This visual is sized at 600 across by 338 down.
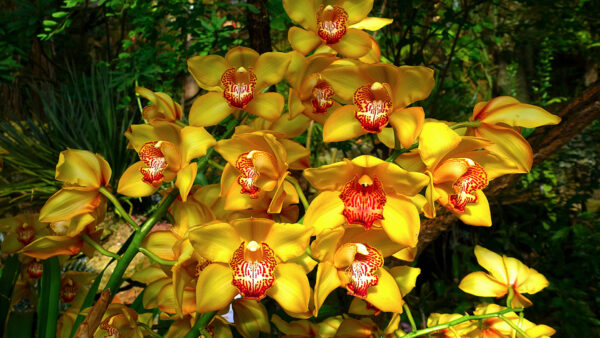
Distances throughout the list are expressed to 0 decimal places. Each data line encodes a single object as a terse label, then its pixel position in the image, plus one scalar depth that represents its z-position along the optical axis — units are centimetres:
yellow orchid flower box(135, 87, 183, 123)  71
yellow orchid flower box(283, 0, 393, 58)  74
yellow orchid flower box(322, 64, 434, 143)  61
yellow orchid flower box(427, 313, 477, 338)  79
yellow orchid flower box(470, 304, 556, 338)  81
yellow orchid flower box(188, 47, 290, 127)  72
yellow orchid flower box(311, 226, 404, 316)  61
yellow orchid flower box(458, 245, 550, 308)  86
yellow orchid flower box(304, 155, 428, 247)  59
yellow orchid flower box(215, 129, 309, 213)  63
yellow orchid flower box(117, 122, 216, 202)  68
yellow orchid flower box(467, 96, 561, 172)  63
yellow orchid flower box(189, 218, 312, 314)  61
